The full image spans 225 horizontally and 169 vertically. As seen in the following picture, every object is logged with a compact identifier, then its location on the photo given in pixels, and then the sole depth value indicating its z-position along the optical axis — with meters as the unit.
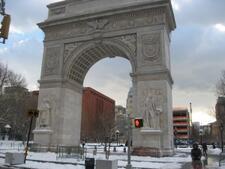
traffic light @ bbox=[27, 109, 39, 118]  20.00
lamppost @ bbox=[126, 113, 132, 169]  14.45
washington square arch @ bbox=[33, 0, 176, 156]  28.23
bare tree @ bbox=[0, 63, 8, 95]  46.19
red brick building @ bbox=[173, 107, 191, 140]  110.94
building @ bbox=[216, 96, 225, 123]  43.50
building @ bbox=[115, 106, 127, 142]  169.86
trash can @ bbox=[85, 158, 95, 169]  14.80
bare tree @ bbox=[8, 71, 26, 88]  48.47
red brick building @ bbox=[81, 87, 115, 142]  87.93
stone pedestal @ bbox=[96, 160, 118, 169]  14.12
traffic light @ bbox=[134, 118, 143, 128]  15.12
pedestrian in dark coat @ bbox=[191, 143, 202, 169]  13.89
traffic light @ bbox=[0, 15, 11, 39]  9.54
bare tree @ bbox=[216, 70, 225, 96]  40.03
